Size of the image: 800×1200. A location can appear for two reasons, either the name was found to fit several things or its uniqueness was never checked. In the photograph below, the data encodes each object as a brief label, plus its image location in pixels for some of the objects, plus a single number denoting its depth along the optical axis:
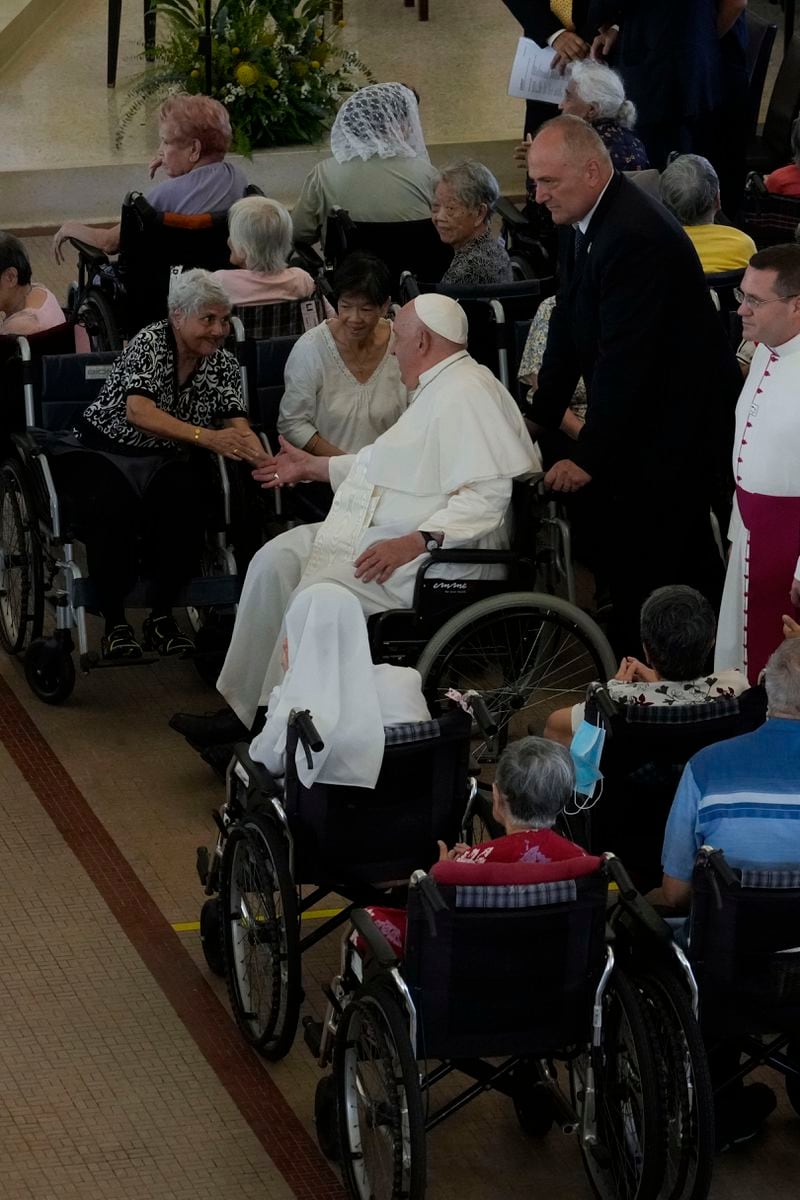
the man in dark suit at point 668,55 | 12.63
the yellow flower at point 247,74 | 15.44
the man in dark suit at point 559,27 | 12.81
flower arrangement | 15.49
